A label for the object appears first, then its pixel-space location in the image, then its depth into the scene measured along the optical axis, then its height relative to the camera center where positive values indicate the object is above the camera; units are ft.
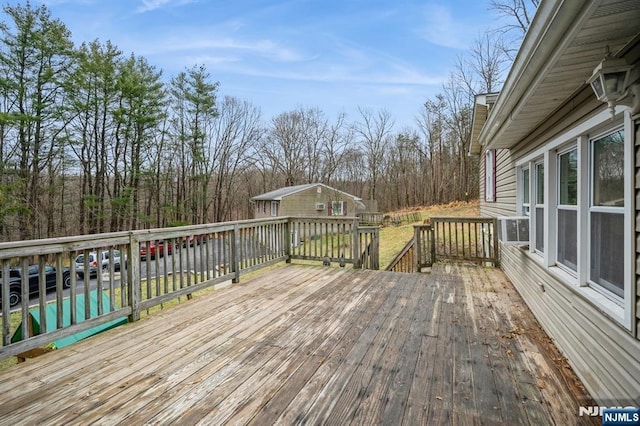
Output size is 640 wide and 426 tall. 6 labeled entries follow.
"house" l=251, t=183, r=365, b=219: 66.80 +1.58
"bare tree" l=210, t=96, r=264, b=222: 81.05 +17.19
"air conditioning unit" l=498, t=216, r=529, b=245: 13.71 -1.01
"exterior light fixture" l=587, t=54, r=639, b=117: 5.22 +2.04
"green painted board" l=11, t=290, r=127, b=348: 9.61 -3.57
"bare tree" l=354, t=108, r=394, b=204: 93.61 +21.72
